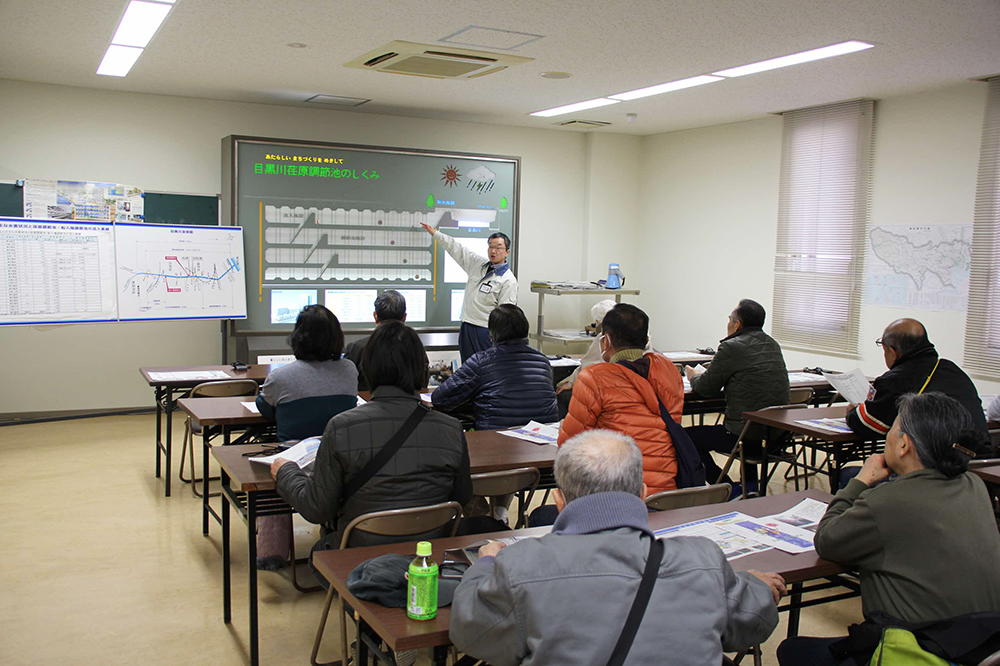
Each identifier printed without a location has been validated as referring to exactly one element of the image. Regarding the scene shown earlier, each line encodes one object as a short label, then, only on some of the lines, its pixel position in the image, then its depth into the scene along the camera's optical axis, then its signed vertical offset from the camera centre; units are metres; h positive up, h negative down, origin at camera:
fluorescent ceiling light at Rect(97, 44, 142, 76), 5.18 +1.23
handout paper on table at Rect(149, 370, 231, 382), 4.79 -0.78
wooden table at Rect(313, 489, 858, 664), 1.71 -0.80
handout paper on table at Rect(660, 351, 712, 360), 6.26 -0.79
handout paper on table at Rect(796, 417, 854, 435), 3.91 -0.82
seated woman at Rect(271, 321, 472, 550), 2.44 -0.62
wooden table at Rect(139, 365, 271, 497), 4.76 -0.81
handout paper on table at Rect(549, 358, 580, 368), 5.71 -0.77
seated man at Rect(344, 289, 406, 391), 4.52 -0.33
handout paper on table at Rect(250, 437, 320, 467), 2.80 -0.71
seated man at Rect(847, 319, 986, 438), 3.67 -0.55
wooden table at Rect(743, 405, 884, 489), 3.90 -0.84
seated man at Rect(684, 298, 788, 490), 4.51 -0.64
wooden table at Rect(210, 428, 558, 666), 2.79 -0.80
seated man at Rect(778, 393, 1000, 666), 1.93 -0.65
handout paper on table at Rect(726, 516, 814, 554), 2.26 -0.79
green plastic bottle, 1.75 -0.73
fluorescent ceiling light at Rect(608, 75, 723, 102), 5.70 +1.23
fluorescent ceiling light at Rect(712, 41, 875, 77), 4.66 +1.21
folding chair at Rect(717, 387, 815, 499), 4.30 -1.07
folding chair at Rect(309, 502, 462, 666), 2.39 -0.81
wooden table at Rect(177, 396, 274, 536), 3.71 -0.78
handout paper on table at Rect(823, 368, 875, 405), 4.20 -0.66
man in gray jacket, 1.41 -0.61
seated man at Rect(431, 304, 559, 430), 3.91 -0.63
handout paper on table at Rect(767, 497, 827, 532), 2.46 -0.80
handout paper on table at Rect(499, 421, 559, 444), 3.53 -0.80
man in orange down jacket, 3.04 -0.57
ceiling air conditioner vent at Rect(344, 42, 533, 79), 4.99 +1.21
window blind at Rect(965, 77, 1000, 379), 5.57 -0.02
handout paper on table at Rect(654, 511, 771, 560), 2.21 -0.79
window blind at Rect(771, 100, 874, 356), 6.54 +0.27
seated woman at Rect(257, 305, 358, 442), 3.46 -0.57
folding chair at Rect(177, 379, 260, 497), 4.60 -0.81
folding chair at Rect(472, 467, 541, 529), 2.84 -0.82
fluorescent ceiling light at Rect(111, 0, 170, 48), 4.21 +1.22
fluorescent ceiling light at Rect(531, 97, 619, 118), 6.70 +1.25
